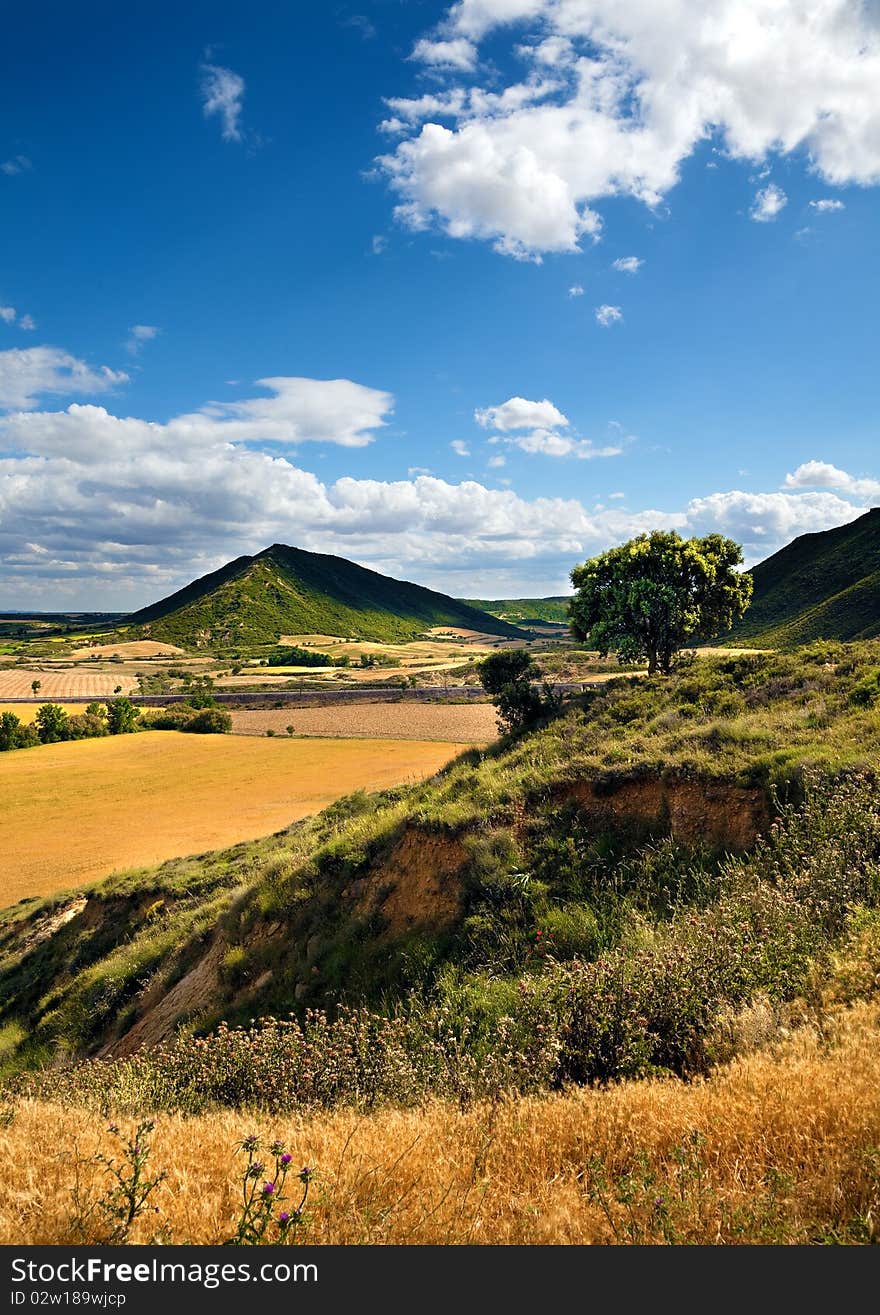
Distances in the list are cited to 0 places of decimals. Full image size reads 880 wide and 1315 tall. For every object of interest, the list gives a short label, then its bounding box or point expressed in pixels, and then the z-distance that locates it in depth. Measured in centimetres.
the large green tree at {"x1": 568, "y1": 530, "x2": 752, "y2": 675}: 2542
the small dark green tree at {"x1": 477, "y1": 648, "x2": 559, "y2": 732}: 1962
